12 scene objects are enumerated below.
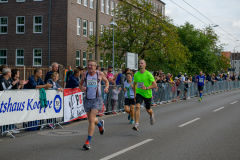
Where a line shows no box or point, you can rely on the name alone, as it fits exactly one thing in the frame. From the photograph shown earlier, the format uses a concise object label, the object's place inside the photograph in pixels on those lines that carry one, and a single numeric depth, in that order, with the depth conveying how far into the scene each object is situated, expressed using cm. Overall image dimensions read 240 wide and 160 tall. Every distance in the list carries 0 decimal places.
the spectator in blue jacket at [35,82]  1149
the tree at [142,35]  3681
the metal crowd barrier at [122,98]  1124
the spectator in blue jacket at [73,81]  1326
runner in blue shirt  2734
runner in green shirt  1105
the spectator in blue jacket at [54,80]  1258
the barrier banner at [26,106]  1014
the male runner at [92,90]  874
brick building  4106
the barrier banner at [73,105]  1282
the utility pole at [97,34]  2007
